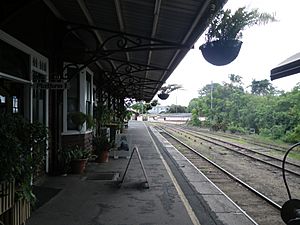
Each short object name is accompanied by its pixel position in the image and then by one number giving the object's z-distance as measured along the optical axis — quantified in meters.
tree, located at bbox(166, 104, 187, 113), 117.53
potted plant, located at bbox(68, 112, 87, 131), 9.00
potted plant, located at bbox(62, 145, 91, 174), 8.58
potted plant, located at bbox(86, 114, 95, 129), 9.36
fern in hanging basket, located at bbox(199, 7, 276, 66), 5.36
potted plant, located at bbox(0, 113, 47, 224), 3.18
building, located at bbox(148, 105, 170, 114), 147.59
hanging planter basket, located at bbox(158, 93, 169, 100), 21.49
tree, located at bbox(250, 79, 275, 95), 84.69
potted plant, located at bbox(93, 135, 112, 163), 11.04
